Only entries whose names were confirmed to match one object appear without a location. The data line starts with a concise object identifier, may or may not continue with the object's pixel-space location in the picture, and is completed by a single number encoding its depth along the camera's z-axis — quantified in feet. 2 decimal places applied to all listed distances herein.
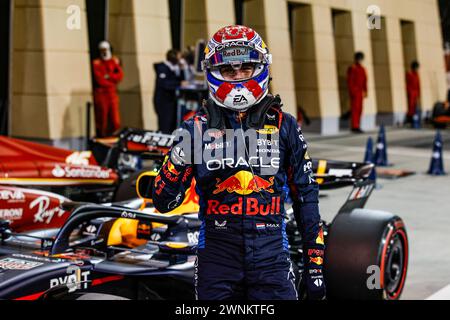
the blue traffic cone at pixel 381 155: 44.46
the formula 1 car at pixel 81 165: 21.36
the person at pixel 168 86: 47.50
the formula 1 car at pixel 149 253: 13.94
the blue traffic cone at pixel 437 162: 40.65
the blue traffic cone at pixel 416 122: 74.19
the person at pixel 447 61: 94.39
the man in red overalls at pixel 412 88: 79.77
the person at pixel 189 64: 48.57
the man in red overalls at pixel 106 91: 47.39
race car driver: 10.85
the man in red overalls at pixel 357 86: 66.54
